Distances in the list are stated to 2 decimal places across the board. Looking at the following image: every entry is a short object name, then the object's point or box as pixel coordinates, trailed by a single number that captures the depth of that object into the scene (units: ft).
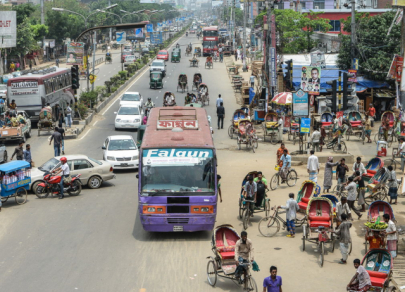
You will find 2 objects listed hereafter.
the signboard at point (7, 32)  203.72
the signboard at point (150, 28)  402.97
